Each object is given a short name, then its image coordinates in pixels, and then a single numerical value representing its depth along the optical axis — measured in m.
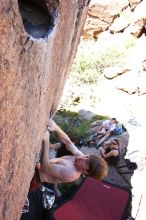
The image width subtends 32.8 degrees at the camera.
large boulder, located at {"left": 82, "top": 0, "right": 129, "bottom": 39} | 11.01
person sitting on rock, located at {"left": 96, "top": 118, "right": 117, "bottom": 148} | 6.80
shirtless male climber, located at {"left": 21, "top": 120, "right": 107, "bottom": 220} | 2.53
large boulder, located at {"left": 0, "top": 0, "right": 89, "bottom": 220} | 1.11
